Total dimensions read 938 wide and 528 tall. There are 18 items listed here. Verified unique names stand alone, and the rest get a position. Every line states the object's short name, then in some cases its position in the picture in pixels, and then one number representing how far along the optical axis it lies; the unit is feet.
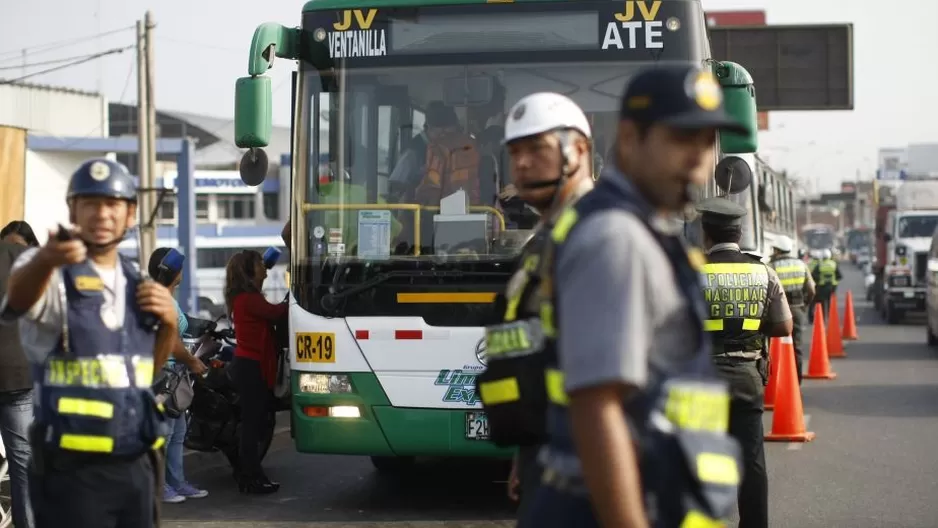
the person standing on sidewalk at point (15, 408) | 23.31
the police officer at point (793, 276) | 49.92
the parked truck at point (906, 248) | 100.07
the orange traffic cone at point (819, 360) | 60.59
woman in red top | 31.40
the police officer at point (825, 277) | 85.71
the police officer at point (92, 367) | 14.46
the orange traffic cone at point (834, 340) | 72.79
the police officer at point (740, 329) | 22.21
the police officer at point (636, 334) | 9.03
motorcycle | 32.55
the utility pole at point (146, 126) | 90.80
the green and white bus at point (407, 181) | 27.43
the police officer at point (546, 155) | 13.19
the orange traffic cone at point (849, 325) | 86.28
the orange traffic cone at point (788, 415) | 39.70
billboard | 82.17
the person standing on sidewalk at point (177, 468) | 30.53
